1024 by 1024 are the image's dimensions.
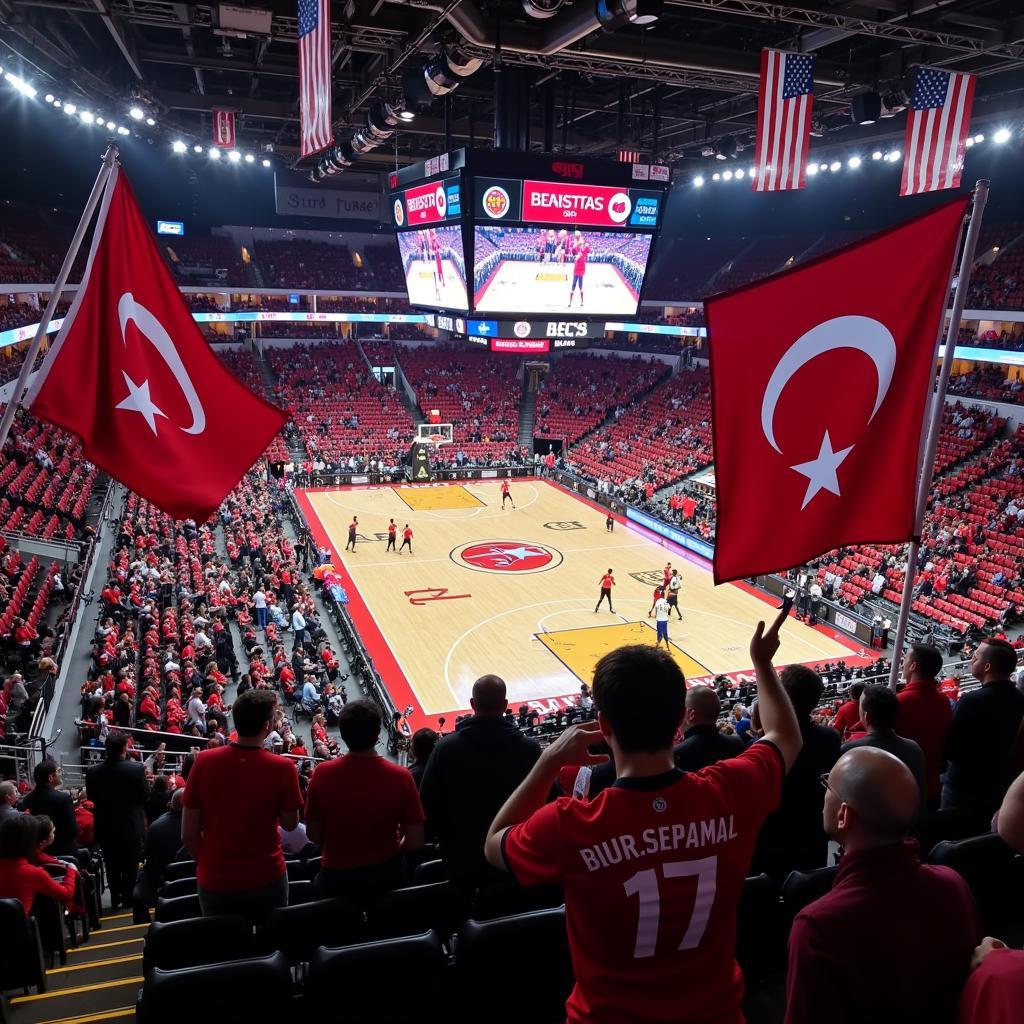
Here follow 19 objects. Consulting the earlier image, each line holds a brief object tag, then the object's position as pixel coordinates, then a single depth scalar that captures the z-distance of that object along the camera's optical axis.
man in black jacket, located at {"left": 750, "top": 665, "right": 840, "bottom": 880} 3.85
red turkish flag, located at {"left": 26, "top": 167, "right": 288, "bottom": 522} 5.22
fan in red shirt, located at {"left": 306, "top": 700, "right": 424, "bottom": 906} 3.74
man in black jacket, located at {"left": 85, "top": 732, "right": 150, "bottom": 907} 6.30
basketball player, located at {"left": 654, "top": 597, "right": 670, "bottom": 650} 18.81
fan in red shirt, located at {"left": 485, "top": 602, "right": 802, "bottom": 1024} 2.00
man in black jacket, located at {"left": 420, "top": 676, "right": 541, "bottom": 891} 3.68
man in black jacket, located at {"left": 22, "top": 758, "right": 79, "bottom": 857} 5.77
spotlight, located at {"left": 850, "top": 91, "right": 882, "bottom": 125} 17.64
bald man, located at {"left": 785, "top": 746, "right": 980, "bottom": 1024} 1.83
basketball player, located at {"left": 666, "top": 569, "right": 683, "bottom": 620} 20.05
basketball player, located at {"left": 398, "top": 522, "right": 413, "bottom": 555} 26.53
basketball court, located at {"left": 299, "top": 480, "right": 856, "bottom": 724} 18.41
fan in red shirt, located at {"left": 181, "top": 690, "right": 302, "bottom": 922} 3.71
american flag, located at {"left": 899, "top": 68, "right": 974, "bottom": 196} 14.36
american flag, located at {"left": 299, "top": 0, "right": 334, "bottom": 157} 12.33
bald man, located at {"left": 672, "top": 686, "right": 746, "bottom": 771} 3.96
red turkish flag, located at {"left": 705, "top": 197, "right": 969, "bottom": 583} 4.86
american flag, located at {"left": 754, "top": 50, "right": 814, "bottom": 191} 14.36
